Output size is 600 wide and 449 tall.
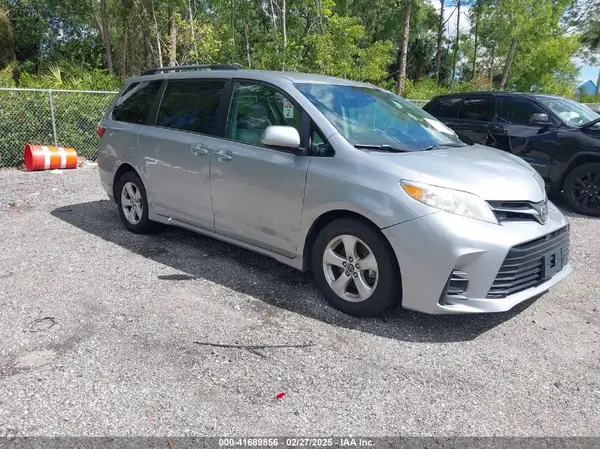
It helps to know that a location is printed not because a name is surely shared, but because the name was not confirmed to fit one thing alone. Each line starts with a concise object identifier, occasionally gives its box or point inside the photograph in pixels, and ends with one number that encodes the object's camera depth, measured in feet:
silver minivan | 10.37
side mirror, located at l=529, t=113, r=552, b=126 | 23.99
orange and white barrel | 30.73
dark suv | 23.08
